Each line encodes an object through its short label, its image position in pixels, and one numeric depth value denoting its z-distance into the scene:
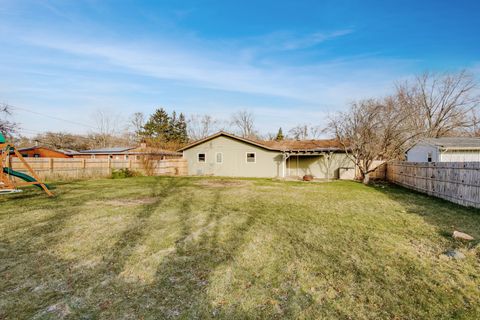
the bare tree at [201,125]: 47.56
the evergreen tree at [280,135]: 39.26
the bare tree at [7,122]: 20.84
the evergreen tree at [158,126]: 40.91
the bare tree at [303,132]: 35.96
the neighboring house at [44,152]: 28.54
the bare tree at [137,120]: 46.44
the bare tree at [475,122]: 25.45
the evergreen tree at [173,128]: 42.19
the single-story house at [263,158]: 19.09
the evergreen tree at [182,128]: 43.31
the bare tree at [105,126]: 44.53
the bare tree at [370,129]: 15.75
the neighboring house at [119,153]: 26.53
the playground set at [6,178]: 8.45
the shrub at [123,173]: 17.00
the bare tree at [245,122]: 45.94
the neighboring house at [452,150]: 15.75
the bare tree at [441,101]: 25.75
